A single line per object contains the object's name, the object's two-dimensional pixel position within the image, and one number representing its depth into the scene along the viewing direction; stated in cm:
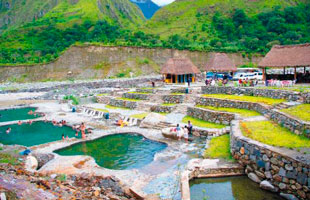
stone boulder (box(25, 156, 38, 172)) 1319
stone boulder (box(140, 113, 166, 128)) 2066
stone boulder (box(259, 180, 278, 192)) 986
